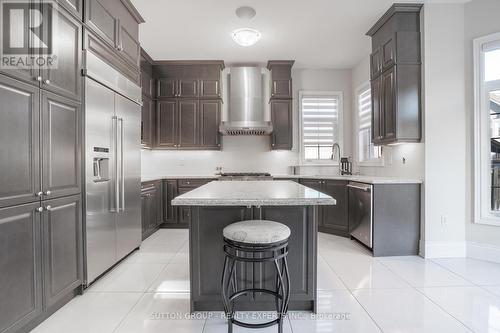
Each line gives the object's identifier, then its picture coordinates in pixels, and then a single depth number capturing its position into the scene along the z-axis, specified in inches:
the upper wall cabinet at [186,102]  187.5
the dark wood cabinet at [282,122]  189.6
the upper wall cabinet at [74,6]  79.5
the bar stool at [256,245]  61.1
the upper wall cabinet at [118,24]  94.1
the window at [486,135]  118.3
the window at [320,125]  198.7
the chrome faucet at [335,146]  197.4
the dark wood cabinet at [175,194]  177.3
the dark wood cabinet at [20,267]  60.1
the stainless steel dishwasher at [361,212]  127.2
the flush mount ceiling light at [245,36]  120.6
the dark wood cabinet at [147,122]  170.6
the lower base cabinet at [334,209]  156.8
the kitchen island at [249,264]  75.6
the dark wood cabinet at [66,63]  74.9
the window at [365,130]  172.2
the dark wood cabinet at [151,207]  149.7
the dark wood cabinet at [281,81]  188.1
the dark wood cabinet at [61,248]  72.9
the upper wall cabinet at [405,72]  122.7
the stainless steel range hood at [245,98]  186.9
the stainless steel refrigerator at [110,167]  91.4
